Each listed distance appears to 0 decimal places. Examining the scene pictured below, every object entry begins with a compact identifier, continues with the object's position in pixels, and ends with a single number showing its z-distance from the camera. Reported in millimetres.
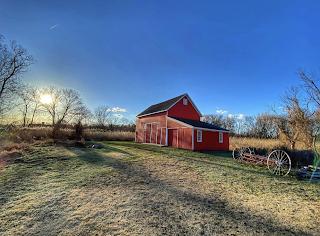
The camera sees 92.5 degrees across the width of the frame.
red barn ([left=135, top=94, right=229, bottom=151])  14773
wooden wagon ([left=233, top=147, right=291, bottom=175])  7156
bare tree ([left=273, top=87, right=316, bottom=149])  12078
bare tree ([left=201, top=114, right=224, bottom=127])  45000
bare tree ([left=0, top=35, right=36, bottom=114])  14617
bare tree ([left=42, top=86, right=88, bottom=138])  29345
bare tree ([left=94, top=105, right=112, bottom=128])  42028
